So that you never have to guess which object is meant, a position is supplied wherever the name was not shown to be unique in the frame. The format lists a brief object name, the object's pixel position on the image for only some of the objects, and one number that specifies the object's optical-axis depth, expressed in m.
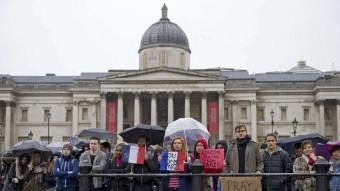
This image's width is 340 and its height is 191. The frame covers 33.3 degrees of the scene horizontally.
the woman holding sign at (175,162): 11.37
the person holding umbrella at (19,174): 13.03
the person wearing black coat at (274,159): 12.05
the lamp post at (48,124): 64.68
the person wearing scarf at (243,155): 11.72
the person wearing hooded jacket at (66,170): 12.18
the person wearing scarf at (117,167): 11.96
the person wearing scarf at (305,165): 11.34
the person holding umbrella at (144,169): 11.60
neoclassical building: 64.94
